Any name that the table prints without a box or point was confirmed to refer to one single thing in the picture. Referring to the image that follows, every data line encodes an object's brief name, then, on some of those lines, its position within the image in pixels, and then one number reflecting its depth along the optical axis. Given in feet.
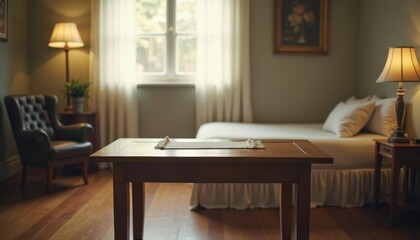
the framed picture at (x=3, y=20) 13.34
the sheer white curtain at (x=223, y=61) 14.94
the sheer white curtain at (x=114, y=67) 14.98
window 15.43
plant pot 14.38
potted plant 14.34
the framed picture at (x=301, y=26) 15.16
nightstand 9.31
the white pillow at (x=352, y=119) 11.43
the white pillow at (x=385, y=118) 11.32
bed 10.77
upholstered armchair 12.02
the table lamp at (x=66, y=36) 14.21
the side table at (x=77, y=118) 14.25
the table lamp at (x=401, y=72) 9.73
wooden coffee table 6.57
